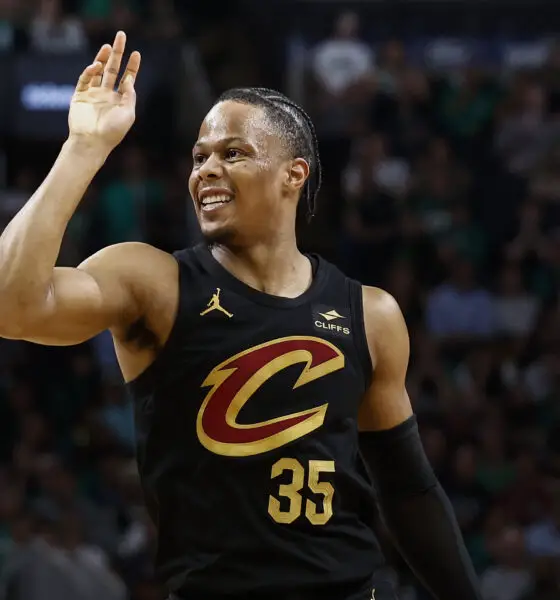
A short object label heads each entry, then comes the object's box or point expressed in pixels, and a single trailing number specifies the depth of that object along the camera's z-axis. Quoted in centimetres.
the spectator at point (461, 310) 1708
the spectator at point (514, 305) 1708
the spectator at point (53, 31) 1787
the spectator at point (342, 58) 1964
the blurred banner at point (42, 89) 1664
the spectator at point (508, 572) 1455
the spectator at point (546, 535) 1484
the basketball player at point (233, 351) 579
